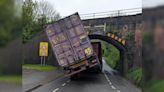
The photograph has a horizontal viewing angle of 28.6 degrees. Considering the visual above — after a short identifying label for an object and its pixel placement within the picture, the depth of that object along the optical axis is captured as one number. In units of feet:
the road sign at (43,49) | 87.71
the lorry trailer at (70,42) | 65.62
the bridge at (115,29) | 88.69
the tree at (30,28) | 111.78
